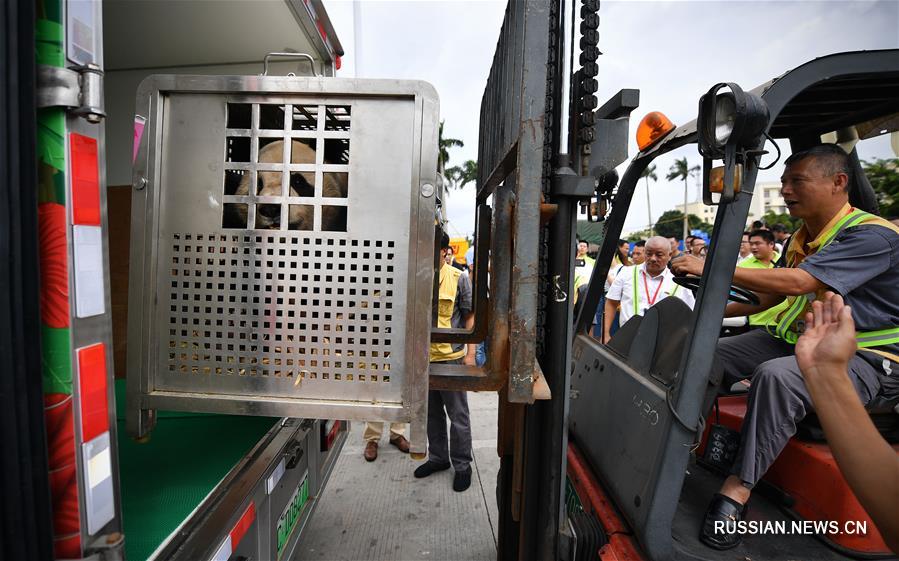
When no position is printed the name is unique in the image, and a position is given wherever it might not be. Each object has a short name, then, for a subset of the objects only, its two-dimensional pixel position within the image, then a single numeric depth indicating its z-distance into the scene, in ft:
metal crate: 4.85
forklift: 5.42
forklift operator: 5.92
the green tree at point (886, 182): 46.53
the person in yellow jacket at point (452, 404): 13.08
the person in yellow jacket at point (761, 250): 18.00
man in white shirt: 15.97
